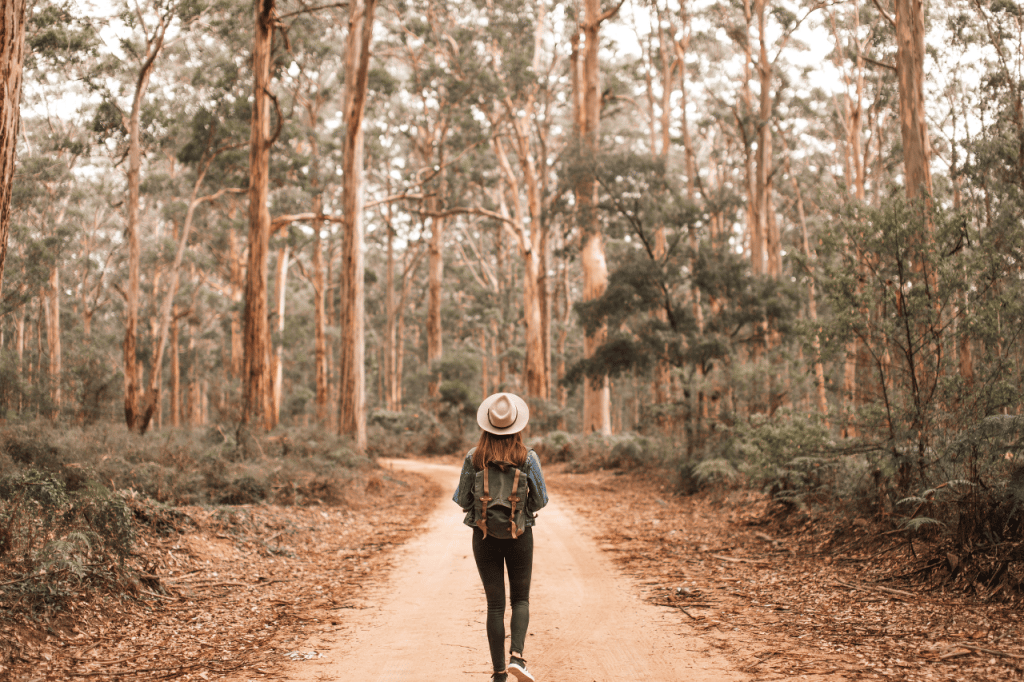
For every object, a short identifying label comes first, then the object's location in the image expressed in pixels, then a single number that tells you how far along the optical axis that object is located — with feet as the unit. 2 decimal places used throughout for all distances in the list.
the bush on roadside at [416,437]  82.69
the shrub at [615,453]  52.49
